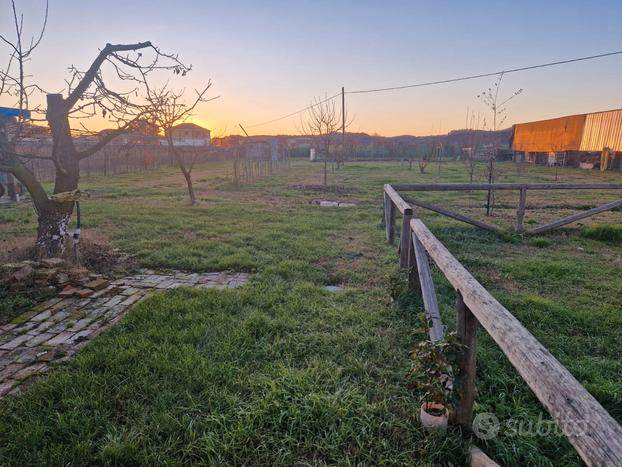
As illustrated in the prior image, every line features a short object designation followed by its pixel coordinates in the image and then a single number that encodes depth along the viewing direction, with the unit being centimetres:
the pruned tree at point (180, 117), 1039
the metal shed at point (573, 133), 2139
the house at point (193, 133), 5212
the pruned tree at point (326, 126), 1777
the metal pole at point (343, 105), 2475
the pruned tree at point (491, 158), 925
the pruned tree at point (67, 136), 504
